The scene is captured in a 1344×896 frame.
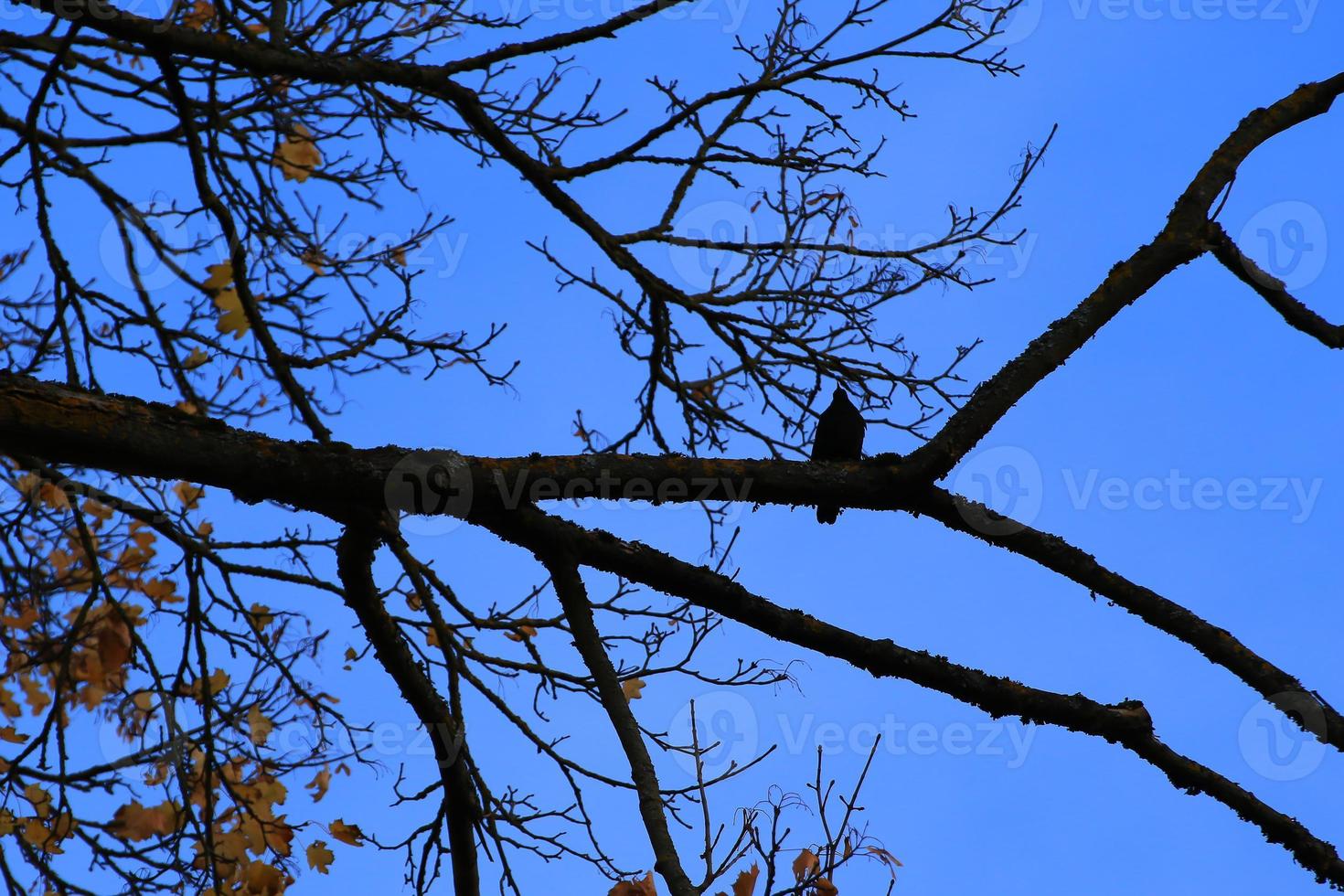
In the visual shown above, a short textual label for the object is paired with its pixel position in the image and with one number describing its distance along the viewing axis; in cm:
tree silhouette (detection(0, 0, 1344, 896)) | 531
